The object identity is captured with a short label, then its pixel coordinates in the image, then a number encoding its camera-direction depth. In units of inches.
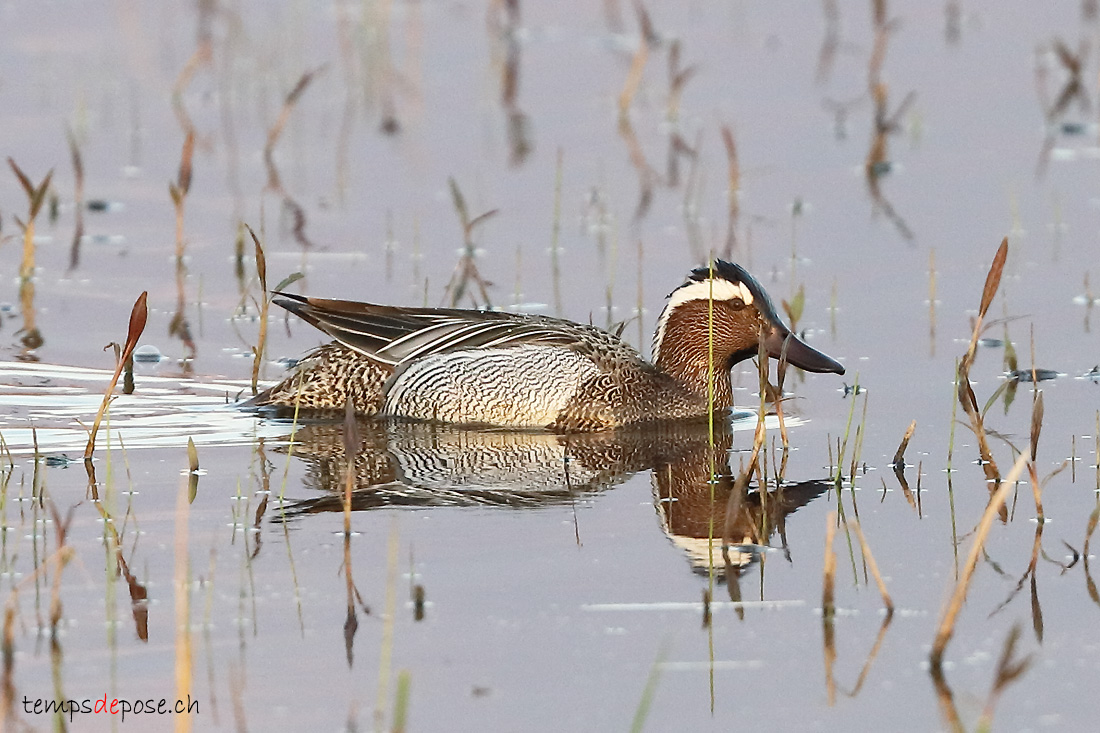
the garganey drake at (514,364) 666.8
